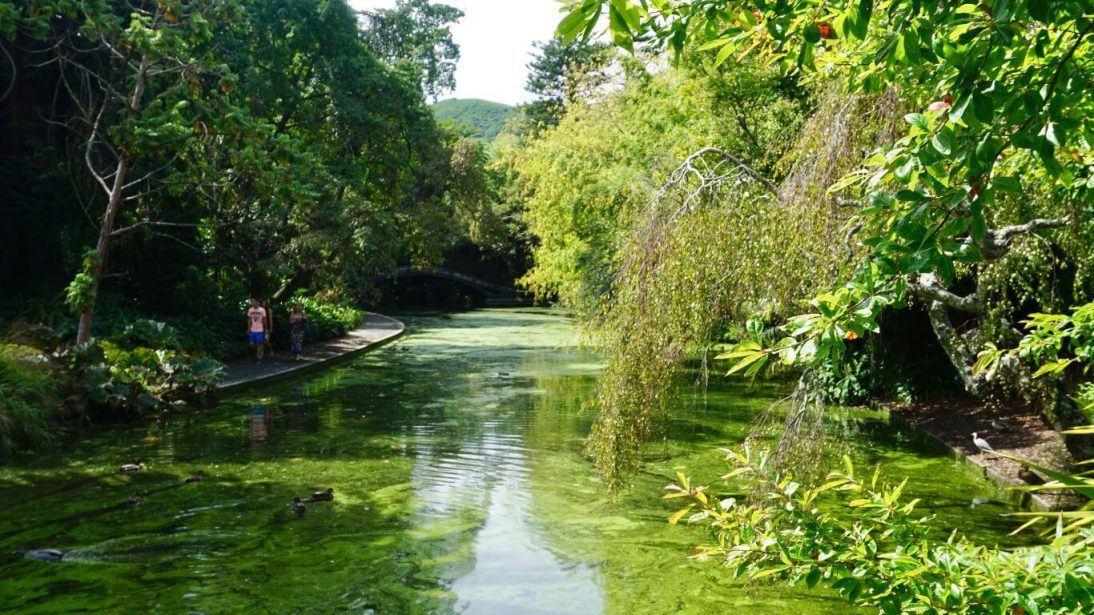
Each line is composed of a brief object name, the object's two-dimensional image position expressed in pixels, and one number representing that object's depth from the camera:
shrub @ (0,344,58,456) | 11.59
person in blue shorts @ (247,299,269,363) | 19.61
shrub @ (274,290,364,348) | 23.55
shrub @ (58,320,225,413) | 13.73
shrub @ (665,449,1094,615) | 2.34
